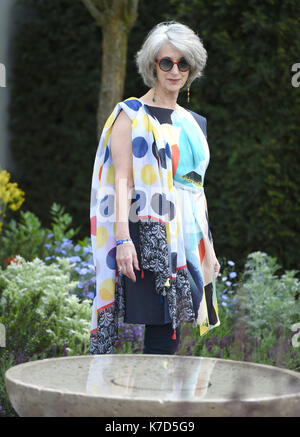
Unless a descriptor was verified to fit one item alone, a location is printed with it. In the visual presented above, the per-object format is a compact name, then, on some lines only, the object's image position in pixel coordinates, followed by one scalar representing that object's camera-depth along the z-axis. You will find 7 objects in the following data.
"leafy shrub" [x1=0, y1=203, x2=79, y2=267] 9.67
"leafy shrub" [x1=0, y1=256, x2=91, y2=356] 6.38
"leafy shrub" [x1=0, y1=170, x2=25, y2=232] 11.07
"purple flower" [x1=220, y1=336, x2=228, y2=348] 7.00
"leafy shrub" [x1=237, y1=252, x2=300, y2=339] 7.67
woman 4.47
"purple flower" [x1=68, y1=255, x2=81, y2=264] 8.36
